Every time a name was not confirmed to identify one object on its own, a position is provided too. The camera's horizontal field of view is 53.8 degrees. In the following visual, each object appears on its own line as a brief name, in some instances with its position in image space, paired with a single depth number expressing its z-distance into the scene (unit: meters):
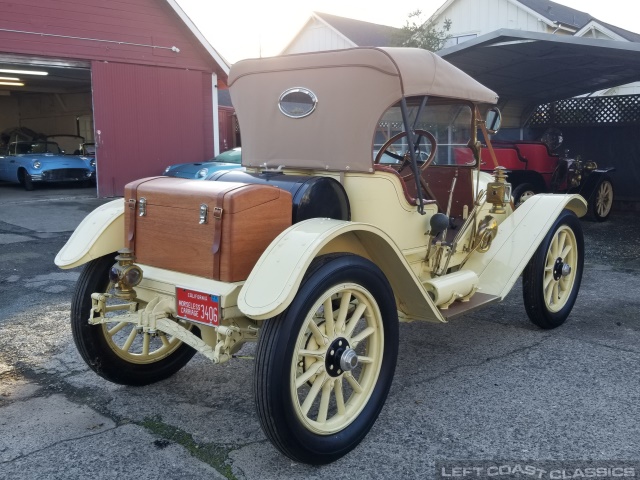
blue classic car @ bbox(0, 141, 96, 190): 15.55
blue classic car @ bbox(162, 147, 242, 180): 11.84
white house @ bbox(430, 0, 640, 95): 22.92
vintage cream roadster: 2.84
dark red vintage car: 10.34
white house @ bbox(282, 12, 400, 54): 28.23
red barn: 11.85
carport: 9.07
